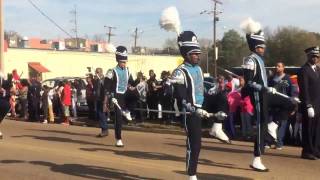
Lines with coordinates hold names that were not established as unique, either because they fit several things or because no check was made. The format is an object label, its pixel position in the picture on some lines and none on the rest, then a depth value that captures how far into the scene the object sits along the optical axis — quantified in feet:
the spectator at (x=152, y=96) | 66.33
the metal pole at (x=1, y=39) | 91.50
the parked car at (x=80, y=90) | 78.74
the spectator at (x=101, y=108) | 53.67
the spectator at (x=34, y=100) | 76.79
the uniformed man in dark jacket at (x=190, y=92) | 28.48
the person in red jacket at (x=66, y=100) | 72.54
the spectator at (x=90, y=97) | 72.54
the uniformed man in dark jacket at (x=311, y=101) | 38.55
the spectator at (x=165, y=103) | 64.62
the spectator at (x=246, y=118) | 52.21
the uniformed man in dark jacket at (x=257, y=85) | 33.01
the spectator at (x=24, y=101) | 80.30
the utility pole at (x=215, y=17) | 215.63
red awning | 190.02
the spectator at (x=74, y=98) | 76.43
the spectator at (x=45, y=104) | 75.41
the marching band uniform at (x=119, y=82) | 45.42
